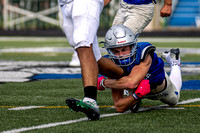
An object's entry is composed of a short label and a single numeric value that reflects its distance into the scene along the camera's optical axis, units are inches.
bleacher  2576.3
